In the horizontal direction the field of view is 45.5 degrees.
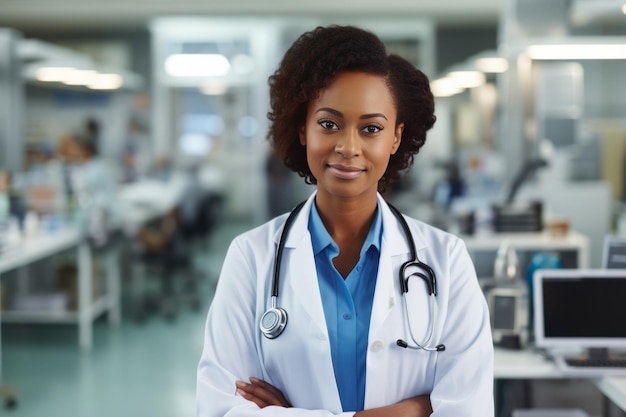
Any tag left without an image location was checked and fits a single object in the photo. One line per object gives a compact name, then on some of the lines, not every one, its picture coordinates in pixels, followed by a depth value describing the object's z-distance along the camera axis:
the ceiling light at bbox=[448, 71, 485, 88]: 9.84
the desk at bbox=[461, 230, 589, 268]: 4.35
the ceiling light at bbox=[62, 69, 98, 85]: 8.70
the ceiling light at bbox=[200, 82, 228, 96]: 12.64
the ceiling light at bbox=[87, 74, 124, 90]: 9.81
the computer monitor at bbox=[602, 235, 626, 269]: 2.87
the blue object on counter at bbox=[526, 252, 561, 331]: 2.99
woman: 1.51
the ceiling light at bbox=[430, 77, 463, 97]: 10.87
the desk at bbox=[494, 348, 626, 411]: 2.47
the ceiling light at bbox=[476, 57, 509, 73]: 7.94
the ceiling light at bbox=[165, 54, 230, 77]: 12.41
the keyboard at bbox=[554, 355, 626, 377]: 2.56
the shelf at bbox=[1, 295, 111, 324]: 5.90
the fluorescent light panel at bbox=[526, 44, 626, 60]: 4.74
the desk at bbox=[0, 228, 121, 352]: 5.43
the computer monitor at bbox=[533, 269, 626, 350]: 2.63
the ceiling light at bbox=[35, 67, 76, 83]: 7.66
